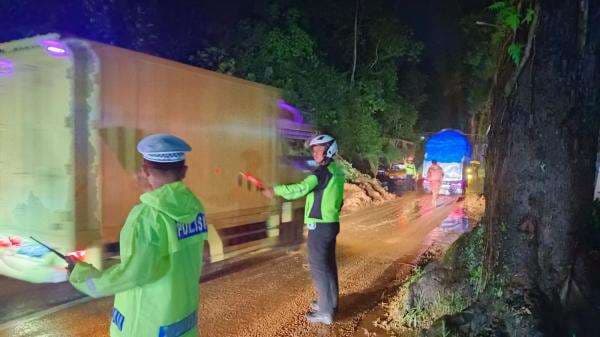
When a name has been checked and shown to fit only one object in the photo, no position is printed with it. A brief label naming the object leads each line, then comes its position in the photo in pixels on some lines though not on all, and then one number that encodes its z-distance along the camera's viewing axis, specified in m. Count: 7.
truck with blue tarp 21.89
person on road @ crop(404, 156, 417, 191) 24.16
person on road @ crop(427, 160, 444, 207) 20.06
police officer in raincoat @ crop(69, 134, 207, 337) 1.97
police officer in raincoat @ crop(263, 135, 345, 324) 4.59
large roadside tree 3.34
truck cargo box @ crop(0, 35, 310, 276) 4.66
